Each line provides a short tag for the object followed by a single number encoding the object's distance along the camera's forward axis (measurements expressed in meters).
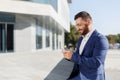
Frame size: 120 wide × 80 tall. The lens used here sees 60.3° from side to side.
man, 0.94
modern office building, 8.67
